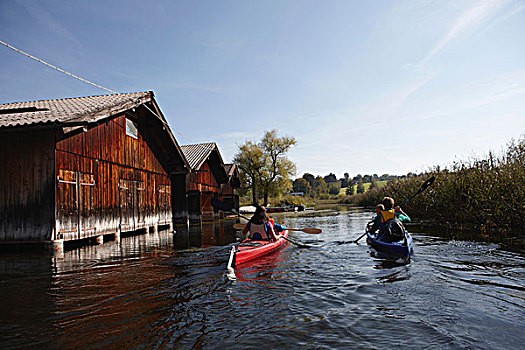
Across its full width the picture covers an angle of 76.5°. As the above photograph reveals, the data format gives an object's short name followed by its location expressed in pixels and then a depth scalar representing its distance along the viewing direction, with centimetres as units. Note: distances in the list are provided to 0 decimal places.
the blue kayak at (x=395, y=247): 849
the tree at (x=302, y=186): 10638
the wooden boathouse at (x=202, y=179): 2394
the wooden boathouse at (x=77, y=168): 1059
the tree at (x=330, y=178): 15265
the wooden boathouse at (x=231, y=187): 3244
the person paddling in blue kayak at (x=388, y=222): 935
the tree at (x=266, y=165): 4600
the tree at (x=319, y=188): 8524
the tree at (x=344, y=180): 14625
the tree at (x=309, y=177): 13438
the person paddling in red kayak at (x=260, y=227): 993
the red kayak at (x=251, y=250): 818
